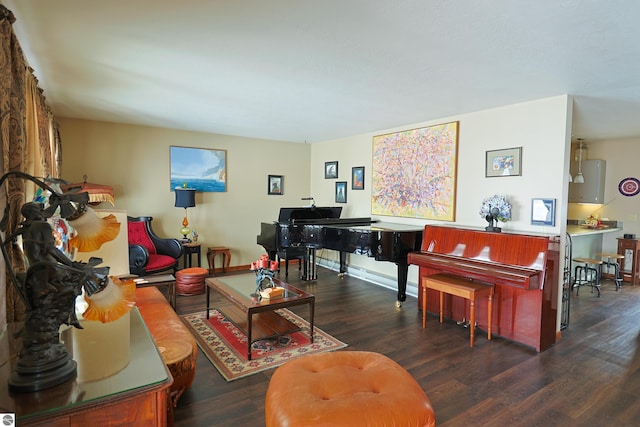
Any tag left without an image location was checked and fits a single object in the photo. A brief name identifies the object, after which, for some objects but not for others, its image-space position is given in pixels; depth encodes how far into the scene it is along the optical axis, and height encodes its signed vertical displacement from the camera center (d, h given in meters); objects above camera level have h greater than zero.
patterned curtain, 1.74 +0.30
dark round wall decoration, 5.84 +0.24
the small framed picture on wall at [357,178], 5.96 +0.35
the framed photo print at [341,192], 6.32 +0.10
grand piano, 4.33 -0.54
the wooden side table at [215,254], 6.04 -1.08
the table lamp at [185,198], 5.54 -0.04
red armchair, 4.89 -0.75
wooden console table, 1.03 -0.64
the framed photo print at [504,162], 3.80 +0.43
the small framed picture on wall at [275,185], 6.80 +0.24
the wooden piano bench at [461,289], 3.36 -0.92
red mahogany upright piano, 3.22 -0.71
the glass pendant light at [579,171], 6.01 +0.54
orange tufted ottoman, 1.55 -0.97
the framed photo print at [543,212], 3.52 -0.12
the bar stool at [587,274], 5.33 -1.22
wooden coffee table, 3.03 -0.98
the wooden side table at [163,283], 3.48 -0.89
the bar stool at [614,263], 5.57 -1.06
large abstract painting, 4.54 +0.37
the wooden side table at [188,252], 5.52 -0.91
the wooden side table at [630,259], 5.73 -0.98
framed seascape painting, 5.80 +0.48
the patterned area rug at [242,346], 2.90 -1.42
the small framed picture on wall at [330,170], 6.55 +0.54
